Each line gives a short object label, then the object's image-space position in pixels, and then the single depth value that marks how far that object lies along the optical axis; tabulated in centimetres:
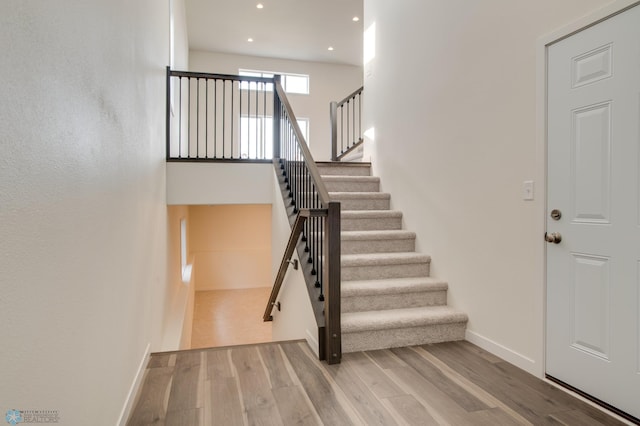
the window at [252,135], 879
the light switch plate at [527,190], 236
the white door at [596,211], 182
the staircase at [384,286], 277
